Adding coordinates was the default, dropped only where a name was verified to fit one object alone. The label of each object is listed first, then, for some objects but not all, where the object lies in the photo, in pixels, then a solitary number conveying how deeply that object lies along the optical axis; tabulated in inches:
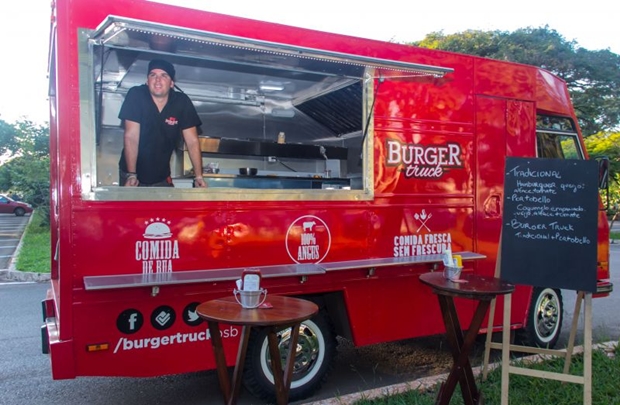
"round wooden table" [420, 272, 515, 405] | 131.6
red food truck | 137.3
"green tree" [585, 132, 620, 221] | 661.9
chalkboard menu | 139.6
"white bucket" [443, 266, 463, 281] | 147.9
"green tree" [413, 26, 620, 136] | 887.7
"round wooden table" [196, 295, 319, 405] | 107.8
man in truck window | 160.1
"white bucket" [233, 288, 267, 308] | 118.2
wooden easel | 134.3
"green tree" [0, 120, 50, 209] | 788.0
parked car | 1332.4
